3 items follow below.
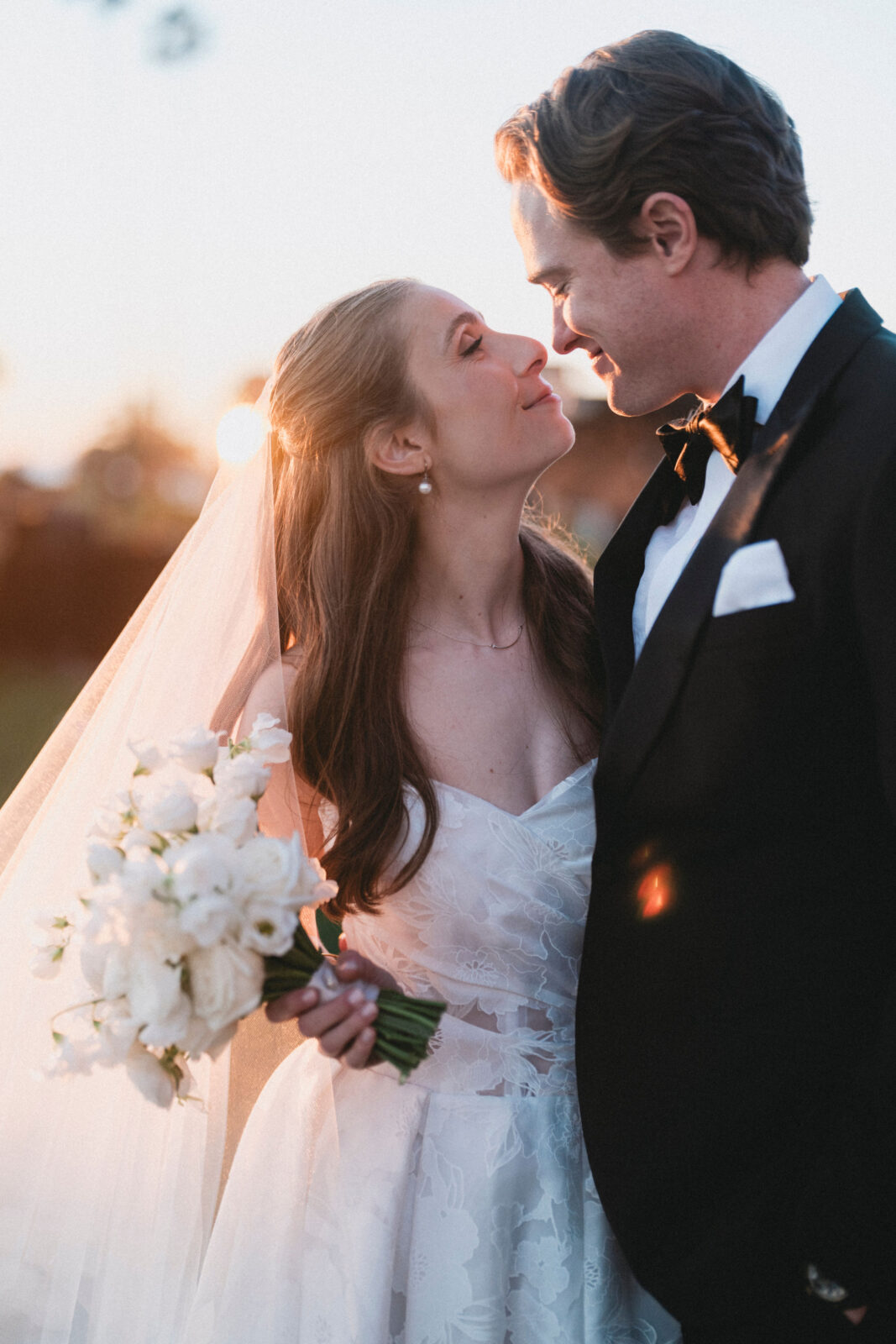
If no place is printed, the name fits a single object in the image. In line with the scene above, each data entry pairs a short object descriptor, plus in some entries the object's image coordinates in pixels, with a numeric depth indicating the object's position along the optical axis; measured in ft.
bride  7.28
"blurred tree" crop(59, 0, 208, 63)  22.61
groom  5.71
